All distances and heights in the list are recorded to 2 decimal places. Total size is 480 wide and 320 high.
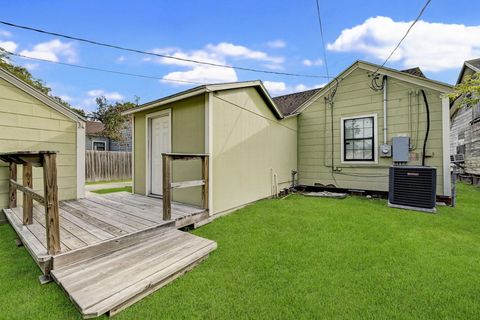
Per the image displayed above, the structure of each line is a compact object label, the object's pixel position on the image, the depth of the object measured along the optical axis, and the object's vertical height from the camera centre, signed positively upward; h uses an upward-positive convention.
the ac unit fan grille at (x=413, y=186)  5.02 -0.70
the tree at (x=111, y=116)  18.66 +3.98
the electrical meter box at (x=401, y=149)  6.01 +0.22
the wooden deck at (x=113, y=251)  1.91 -1.14
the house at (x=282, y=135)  4.66 +0.60
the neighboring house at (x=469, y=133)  9.12 +1.10
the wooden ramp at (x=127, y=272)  1.80 -1.15
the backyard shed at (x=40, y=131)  4.17 +0.55
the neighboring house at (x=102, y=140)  17.06 +1.45
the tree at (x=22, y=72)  9.32 +4.85
